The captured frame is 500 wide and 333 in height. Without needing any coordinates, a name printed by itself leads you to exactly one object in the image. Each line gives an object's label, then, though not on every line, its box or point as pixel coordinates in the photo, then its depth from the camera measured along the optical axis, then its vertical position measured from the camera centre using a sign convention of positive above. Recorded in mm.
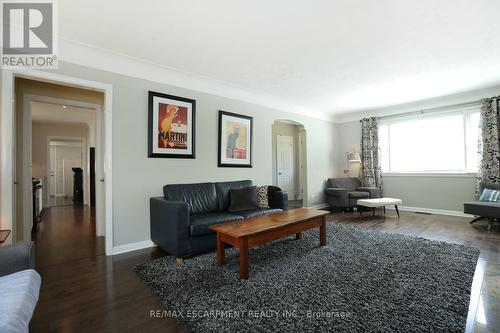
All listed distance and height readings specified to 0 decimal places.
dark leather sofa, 2549 -621
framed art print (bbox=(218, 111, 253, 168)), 4028 +509
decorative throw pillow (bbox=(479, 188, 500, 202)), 3971 -541
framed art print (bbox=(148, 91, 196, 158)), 3239 +631
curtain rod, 4664 +1252
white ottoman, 4664 -748
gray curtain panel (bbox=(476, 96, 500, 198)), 4297 +387
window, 4754 +528
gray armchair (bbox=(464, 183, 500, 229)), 3652 -731
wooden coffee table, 2170 -663
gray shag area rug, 1534 -1038
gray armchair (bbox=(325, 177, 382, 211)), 5301 -626
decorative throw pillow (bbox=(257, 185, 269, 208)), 3705 -493
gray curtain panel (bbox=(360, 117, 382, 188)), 5833 +292
